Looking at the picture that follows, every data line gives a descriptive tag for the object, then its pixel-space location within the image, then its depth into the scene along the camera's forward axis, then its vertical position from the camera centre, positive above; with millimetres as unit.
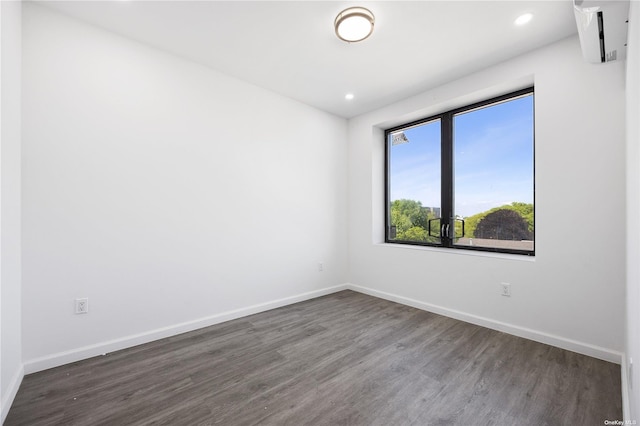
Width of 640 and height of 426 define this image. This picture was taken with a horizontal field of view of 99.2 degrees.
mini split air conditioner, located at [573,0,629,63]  1417 +1077
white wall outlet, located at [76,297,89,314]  2205 -753
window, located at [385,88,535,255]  2932 +431
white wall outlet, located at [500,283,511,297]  2717 -775
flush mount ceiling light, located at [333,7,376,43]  2084 +1496
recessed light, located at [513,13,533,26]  2158 +1563
